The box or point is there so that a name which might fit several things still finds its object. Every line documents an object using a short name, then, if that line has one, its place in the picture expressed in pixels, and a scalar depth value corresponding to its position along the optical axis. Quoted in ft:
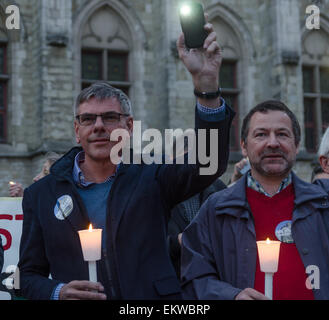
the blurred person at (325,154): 10.27
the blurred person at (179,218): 13.06
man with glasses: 7.61
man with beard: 7.64
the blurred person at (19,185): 18.01
